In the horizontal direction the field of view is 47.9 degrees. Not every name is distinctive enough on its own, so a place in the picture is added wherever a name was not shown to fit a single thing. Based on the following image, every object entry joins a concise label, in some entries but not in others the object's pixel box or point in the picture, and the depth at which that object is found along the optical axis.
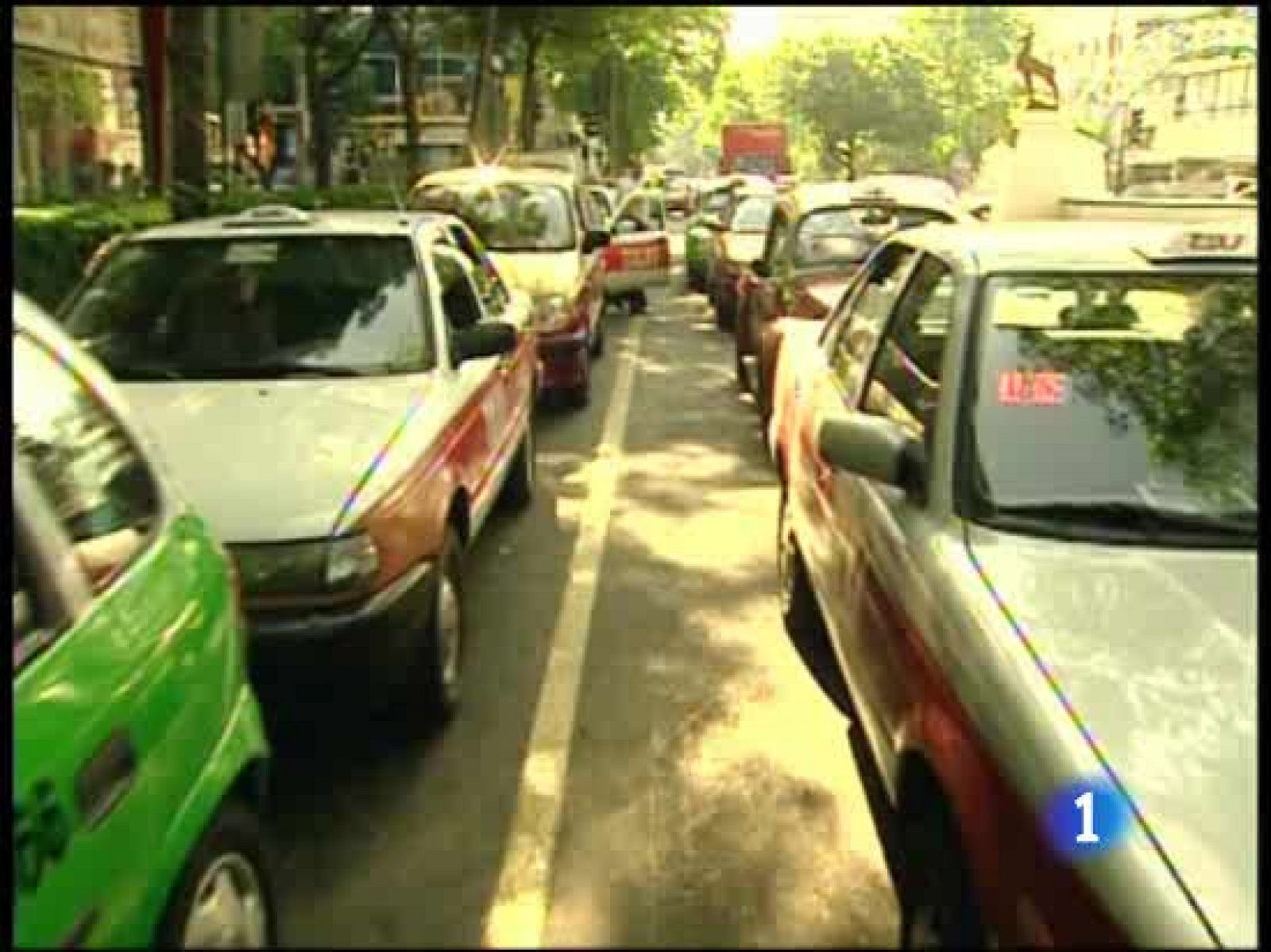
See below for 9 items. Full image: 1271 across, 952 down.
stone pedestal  14.43
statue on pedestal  15.34
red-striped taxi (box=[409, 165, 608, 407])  9.83
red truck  52.56
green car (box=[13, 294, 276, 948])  1.93
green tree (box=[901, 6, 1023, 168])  42.53
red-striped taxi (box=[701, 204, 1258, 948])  2.13
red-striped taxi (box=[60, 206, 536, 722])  3.76
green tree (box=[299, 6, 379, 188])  22.16
